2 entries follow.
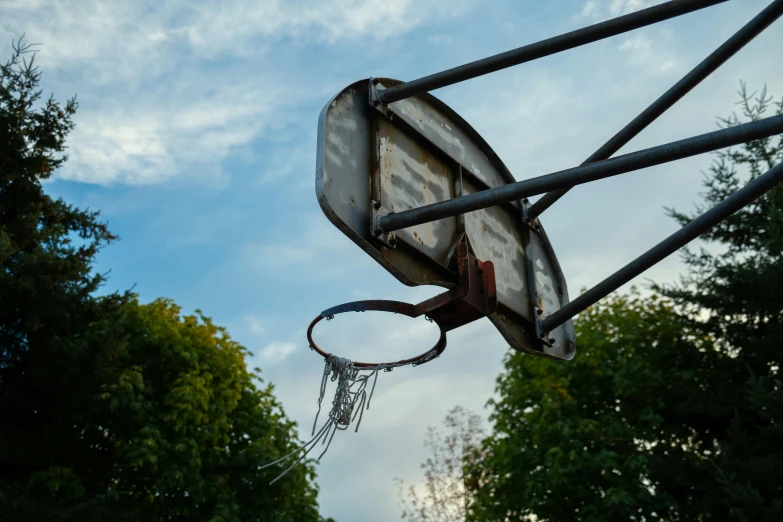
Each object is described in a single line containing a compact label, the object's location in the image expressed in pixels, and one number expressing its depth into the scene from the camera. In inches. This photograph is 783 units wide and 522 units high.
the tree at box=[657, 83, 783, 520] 502.3
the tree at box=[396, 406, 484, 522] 830.5
